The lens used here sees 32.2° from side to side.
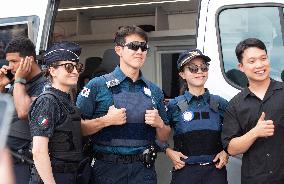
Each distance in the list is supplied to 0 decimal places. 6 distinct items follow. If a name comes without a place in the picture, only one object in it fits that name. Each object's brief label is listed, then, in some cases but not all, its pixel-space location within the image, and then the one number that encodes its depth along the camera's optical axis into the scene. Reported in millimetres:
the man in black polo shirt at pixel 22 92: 3213
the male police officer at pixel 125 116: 2928
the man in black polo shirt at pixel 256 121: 2695
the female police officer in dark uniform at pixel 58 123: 2604
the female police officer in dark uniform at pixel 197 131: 3012
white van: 3424
